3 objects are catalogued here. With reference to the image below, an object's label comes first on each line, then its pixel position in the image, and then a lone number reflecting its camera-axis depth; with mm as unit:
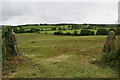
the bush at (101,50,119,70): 7529
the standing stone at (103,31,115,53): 10648
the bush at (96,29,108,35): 47650
